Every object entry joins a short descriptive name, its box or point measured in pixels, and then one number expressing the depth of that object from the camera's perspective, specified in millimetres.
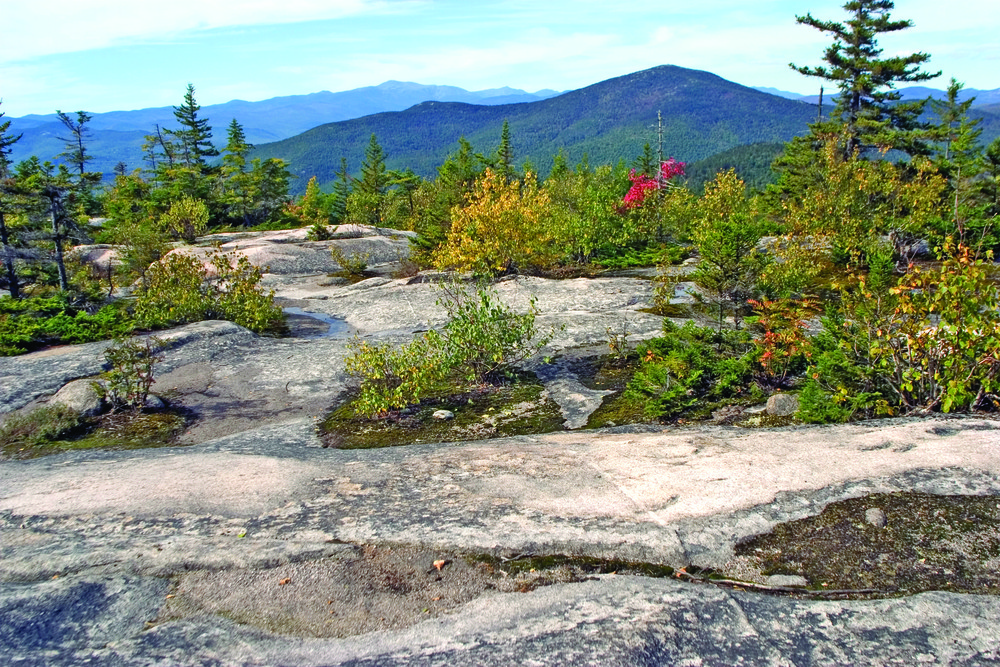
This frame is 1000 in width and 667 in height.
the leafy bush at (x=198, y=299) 15195
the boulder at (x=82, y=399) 10000
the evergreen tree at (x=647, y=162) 54706
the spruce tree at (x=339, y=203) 42238
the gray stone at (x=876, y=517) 5266
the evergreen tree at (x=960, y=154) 19623
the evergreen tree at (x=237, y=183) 38156
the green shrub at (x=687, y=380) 8680
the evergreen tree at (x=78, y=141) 64812
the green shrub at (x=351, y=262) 24484
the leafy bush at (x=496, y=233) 17719
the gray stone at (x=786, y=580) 4688
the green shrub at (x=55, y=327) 13750
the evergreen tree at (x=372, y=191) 38531
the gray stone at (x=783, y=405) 8334
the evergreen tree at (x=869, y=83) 33531
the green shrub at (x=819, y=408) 7457
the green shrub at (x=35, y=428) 9092
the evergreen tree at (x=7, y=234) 17984
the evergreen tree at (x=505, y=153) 54906
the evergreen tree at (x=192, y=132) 50938
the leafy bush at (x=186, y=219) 29969
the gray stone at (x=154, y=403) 10375
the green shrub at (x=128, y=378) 10164
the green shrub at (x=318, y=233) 28859
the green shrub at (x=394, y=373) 9398
